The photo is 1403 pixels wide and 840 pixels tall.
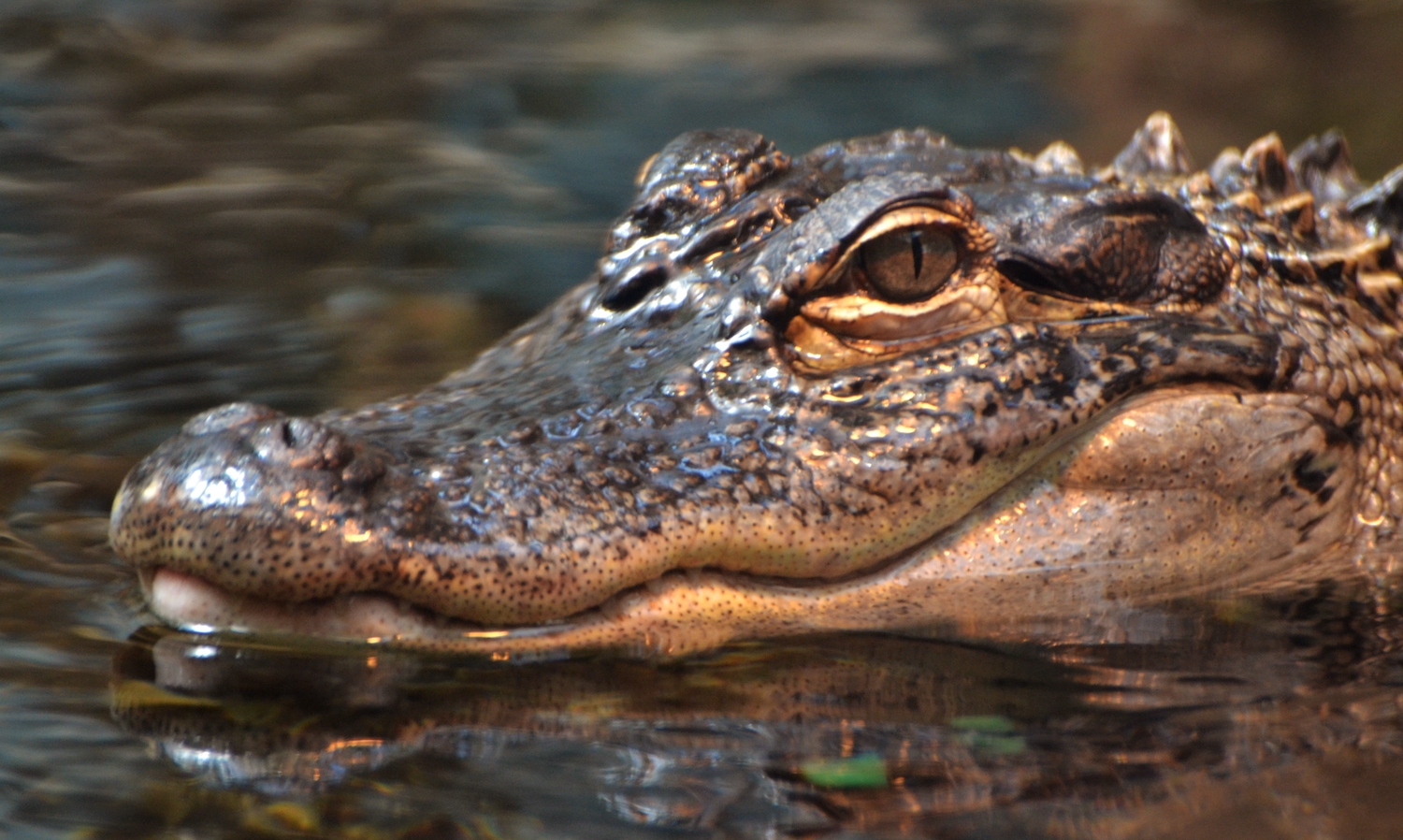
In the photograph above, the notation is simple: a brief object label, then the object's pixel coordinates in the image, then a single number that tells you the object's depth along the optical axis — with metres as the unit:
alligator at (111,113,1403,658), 5.50
